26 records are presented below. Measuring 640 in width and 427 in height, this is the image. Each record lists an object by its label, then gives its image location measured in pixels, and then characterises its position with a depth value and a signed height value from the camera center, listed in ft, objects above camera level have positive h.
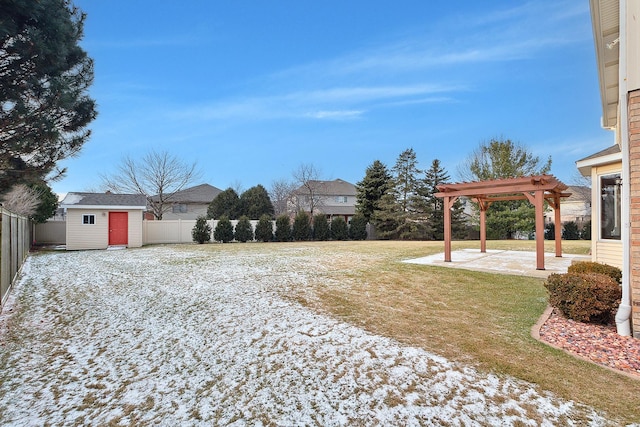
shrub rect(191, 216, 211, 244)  63.46 -2.59
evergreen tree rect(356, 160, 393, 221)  87.86 +8.45
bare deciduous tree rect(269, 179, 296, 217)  107.96 +8.16
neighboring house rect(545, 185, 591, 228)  105.91 +4.53
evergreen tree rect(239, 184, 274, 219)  90.17 +4.41
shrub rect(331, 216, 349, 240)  75.92 -2.50
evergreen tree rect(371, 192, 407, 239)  80.94 +0.06
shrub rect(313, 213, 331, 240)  74.28 -2.19
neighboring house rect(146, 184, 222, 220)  101.88 +4.85
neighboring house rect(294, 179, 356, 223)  102.44 +7.05
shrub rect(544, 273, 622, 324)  14.57 -3.66
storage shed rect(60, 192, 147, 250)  54.24 -0.16
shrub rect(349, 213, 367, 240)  78.02 -2.58
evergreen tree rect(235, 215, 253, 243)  67.77 -2.39
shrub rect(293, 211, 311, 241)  72.13 -2.12
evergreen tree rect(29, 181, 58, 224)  55.83 +2.54
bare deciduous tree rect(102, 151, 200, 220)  84.89 +11.34
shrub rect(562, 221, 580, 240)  71.73 -3.00
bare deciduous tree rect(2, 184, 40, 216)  45.50 +2.71
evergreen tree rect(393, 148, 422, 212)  86.69 +11.68
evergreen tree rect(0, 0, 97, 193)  14.14 +6.16
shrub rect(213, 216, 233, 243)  65.92 -2.51
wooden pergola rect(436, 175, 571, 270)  27.94 +2.56
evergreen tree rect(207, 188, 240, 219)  89.51 +3.80
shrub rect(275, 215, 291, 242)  70.44 -2.08
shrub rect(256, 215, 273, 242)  69.21 -2.25
